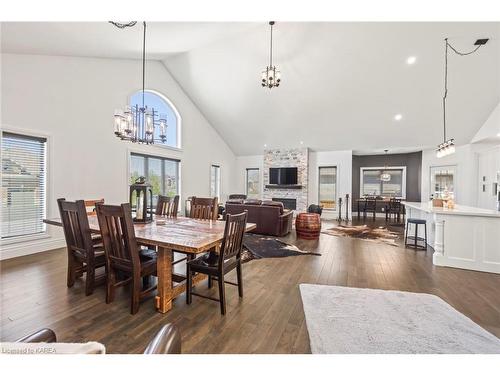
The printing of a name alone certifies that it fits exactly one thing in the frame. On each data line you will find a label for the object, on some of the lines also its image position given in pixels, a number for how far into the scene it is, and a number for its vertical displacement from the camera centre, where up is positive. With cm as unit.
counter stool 452 -113
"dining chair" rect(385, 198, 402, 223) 838 -76
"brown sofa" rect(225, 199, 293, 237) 546 -72
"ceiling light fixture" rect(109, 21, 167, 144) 289 +84
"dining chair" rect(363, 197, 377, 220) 881 -75
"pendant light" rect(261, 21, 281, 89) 446 +215
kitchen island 329 -76
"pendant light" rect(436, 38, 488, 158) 462 +288
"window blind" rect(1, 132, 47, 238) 370 -2
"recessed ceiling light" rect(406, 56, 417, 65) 526 +298
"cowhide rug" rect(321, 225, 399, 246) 534 -121
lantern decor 279 -18
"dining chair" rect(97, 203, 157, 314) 208 -63
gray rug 176 -122
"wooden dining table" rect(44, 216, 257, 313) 200 -50
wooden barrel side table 550 -96
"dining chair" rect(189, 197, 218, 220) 358 -37
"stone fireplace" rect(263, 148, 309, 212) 919 +51
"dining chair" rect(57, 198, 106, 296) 239 -67
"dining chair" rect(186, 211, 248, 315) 219 -81
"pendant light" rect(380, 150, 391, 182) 968 +49
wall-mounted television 936 +43
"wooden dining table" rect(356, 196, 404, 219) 877 -49
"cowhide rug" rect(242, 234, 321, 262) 404 -122
